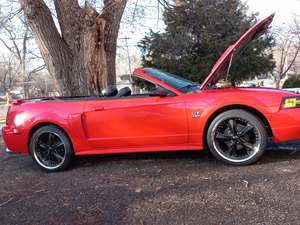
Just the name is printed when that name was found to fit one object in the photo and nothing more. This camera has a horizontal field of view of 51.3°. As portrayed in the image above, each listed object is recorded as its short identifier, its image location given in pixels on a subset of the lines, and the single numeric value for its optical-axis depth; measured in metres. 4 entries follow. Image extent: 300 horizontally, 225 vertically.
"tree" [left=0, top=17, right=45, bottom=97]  10.69
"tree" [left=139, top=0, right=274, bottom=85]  21.39
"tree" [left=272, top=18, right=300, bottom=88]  31.62
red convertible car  3.98
